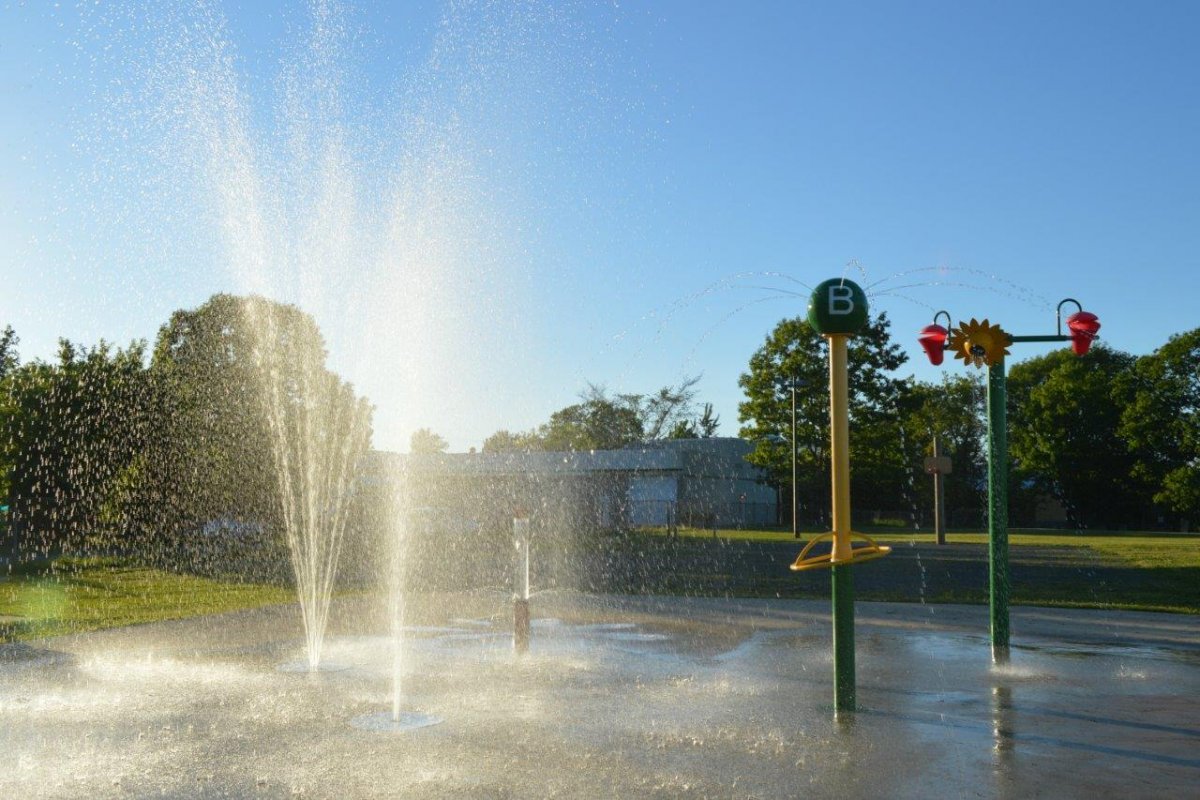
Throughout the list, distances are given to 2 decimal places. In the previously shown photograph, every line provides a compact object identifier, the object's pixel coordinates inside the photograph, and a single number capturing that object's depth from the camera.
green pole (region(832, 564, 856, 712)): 6.32
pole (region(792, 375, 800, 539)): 39.29
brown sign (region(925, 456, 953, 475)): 33.81
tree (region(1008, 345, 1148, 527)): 67.44
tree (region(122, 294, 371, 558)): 30.80
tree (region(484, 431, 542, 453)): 90.99
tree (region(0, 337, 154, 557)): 27.58
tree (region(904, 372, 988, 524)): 72.81
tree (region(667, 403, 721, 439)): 85.06
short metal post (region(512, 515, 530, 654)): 9.02
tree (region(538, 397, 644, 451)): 79.94
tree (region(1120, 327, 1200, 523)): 62.66
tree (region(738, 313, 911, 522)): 48.97
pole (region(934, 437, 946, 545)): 33.66
